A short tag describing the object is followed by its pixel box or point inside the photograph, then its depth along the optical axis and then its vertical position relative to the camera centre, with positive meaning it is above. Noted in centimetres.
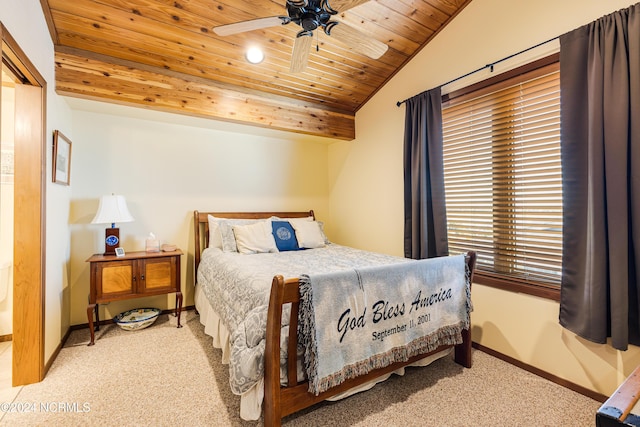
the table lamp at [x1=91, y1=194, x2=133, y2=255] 277 +3
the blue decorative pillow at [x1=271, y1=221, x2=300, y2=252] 337 -21
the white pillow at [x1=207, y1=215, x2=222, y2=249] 333 -18
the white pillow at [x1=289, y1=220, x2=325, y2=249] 347 -19
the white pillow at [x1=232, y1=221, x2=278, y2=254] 310 -22
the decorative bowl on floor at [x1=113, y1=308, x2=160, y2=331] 287 -100
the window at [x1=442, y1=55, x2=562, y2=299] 213 +33
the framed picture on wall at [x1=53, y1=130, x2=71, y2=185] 233 +51
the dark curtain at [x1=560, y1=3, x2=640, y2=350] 168 +24
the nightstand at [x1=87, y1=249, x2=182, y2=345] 262 -55
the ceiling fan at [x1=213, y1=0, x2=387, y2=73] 170 +120
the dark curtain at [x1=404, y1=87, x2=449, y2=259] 276 +38
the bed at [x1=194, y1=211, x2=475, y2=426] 143 -65
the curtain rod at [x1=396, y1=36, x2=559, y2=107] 210 +124
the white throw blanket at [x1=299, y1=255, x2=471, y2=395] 147 -56
